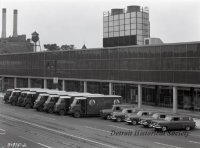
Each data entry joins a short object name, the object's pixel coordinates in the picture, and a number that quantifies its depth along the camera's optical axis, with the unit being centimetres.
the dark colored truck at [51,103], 5232
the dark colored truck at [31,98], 6062
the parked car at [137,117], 4023
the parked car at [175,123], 3543
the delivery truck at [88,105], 4775
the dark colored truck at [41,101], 5544
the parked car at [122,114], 4312
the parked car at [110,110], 4503
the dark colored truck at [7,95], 7048
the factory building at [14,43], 15850
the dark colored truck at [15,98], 6531
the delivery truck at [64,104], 4981
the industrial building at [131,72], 5116
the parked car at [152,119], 3719
